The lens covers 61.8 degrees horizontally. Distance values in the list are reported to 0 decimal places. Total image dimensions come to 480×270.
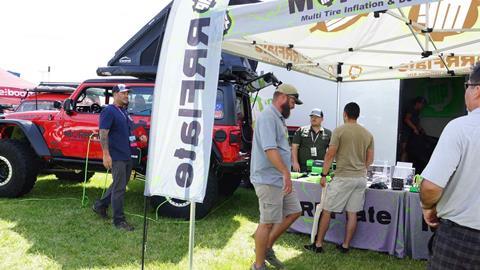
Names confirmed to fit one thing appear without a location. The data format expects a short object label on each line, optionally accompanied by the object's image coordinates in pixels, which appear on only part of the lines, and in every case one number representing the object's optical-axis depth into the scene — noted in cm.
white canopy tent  328
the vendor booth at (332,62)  284
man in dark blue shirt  468
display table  436
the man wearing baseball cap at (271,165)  342
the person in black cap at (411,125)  781
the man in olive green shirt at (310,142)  576
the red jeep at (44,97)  959
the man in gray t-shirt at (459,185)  193
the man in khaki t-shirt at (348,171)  429
